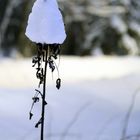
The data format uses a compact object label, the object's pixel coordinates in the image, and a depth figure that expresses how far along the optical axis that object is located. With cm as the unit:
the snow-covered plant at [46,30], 133
